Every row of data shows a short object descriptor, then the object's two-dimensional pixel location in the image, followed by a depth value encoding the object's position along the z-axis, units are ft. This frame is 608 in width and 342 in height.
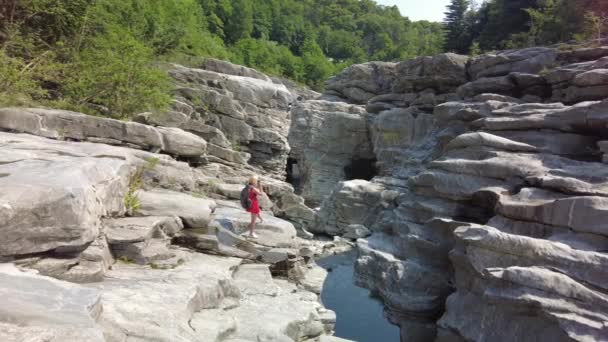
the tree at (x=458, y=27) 151.23
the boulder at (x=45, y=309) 12.09
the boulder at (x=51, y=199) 17.48
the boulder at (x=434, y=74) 89.04
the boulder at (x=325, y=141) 111.96
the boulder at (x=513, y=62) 68.80
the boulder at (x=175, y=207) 29.91
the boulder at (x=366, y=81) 119.75
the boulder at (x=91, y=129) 33.99
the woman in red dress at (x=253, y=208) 33.35
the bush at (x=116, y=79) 45.03
